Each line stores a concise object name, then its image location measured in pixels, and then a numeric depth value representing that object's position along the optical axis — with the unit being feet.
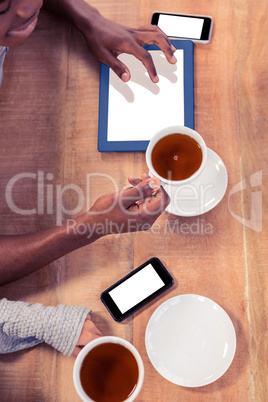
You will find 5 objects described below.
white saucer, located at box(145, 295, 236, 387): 2.75
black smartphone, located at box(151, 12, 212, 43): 3.36
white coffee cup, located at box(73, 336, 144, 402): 2.49
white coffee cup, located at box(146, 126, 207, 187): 2.72
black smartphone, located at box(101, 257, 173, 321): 2.93
